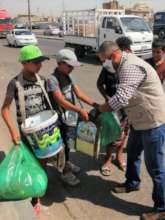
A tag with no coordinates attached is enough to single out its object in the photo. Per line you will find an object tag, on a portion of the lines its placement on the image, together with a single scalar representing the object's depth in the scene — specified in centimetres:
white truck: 1025
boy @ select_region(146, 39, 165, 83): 289
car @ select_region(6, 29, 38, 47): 1788
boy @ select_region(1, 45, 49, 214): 226
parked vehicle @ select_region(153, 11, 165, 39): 1558
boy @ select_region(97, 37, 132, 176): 293
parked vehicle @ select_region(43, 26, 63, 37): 3188
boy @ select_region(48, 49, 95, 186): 249
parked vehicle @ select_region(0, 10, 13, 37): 2688
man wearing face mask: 211
